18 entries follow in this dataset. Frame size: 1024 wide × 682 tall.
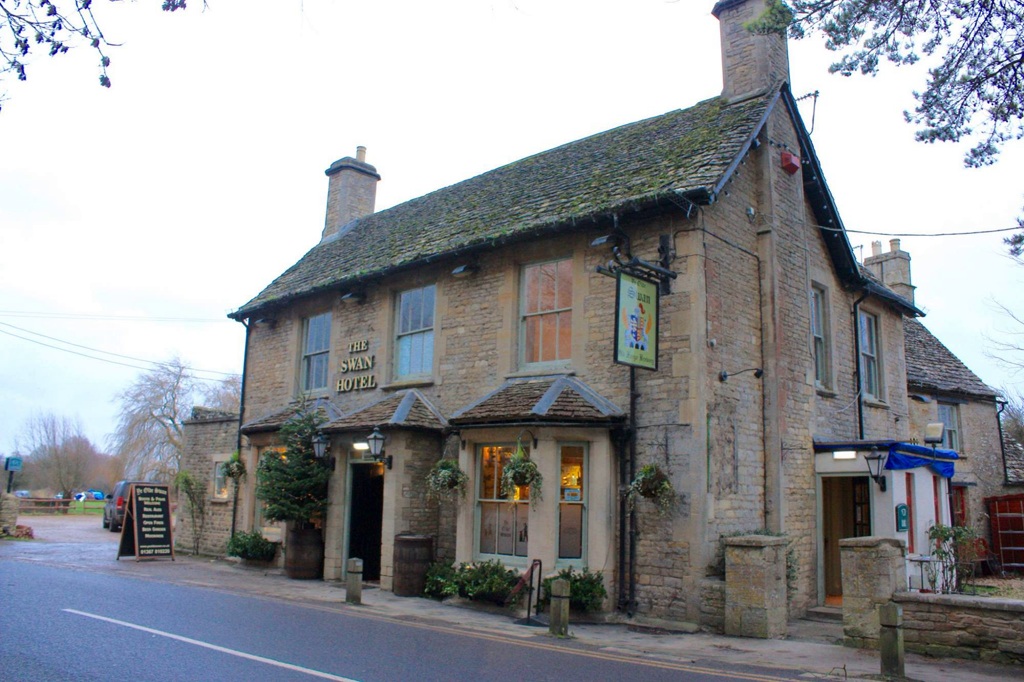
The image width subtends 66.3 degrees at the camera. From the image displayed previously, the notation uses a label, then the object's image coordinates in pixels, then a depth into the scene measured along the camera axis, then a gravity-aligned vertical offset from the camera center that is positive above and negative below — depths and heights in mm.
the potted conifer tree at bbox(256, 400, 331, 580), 15734 -404
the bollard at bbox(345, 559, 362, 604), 12617 -1751
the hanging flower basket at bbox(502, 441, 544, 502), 12078 +73
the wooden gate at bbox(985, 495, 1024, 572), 20844 -1018
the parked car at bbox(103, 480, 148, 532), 29859 -1539
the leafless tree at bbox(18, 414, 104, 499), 59219 +243
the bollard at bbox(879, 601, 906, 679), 7770 -1505
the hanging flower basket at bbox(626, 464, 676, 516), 11297 -69
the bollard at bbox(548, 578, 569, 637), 10102 -1630
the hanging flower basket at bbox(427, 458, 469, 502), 13312 -43
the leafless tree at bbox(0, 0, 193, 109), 5270 +2906
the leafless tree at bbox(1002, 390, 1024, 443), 37559 +3622
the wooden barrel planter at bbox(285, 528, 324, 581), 16062 -1665
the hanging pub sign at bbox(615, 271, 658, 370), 11109 +2294
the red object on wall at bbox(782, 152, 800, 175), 14461 +5880
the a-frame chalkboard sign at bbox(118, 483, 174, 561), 18500 -1324
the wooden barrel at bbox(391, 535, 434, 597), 13602 -1535
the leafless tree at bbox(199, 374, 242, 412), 53406 +5203
